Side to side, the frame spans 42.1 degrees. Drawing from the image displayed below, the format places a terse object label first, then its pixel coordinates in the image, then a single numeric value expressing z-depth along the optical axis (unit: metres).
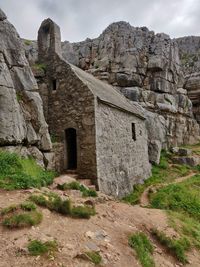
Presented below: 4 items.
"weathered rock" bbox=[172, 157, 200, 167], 28.98
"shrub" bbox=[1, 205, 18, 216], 7.13
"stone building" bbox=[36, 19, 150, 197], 15.87
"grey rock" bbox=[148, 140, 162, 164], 27.59
